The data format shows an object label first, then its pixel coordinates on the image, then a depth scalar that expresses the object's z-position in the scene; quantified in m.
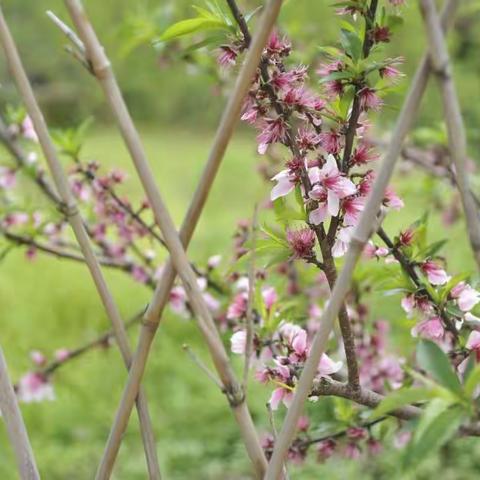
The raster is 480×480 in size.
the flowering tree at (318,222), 1.04
